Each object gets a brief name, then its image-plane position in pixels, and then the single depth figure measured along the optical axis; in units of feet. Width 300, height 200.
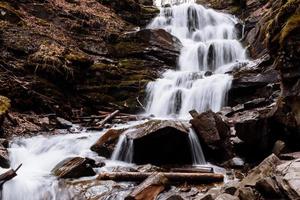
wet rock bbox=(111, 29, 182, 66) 59.52
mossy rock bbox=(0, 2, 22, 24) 49.55
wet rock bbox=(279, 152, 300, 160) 22.90
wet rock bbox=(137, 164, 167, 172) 26.11
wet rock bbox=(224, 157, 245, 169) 27.35
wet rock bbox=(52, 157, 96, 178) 25.25
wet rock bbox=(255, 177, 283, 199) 15.99
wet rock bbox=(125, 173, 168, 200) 20.43
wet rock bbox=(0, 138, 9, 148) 29.19
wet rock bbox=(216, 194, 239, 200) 16.78
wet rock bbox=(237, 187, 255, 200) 16.57
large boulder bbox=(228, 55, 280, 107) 44.66
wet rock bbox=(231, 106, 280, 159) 28.37
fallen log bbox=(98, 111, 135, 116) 44.46
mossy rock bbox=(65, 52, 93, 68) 46.83
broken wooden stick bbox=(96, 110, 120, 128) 39.42
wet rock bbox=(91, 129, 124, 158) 30.18
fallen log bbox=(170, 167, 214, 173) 25.79
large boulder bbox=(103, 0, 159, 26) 74.08
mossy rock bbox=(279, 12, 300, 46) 27.20
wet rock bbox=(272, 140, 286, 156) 25.93
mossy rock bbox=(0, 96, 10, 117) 32.52
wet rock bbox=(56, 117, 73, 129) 38.55
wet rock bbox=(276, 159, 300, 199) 15.07
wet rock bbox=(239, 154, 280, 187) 17.79
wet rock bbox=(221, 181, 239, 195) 18.37
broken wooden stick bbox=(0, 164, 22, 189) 21.85
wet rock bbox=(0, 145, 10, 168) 25.47
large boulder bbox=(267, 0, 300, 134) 27.17
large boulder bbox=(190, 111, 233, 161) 29.37
